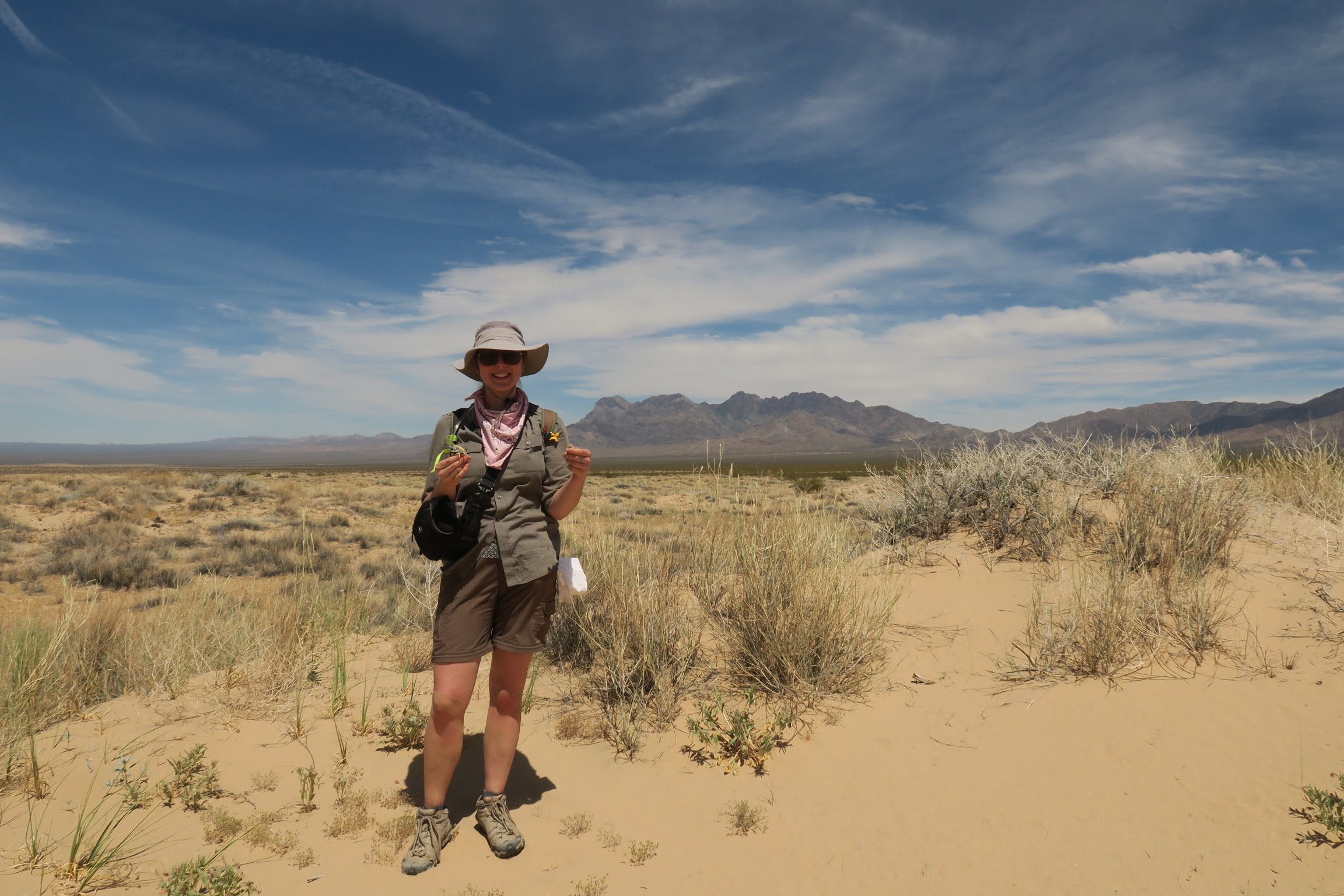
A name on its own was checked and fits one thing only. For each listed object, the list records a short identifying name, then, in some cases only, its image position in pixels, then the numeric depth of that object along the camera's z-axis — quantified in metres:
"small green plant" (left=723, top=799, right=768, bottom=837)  3.11
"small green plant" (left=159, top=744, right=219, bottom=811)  3.24
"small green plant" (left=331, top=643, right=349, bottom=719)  4.38
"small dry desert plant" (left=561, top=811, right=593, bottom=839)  3.15
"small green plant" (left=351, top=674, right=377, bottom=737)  4.04
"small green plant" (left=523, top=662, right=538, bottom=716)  4.35
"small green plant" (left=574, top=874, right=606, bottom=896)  2.72
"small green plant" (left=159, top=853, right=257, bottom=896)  2.51
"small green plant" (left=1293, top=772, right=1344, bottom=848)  2.73
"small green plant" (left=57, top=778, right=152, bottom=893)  2.61
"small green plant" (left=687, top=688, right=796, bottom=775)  3.63
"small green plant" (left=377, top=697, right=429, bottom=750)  3.92
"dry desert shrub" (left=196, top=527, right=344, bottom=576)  11.59
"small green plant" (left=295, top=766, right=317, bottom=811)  3.29
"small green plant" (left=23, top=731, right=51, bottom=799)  3.17
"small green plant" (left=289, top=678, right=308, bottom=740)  3.99
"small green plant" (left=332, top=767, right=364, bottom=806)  3.39
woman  2.80
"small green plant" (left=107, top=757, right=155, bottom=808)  3.14
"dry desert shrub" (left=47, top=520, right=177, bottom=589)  10.70
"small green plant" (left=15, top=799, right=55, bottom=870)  2.69
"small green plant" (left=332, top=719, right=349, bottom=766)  3.75
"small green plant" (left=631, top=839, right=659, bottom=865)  2.93
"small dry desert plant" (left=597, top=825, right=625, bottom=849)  3.06
